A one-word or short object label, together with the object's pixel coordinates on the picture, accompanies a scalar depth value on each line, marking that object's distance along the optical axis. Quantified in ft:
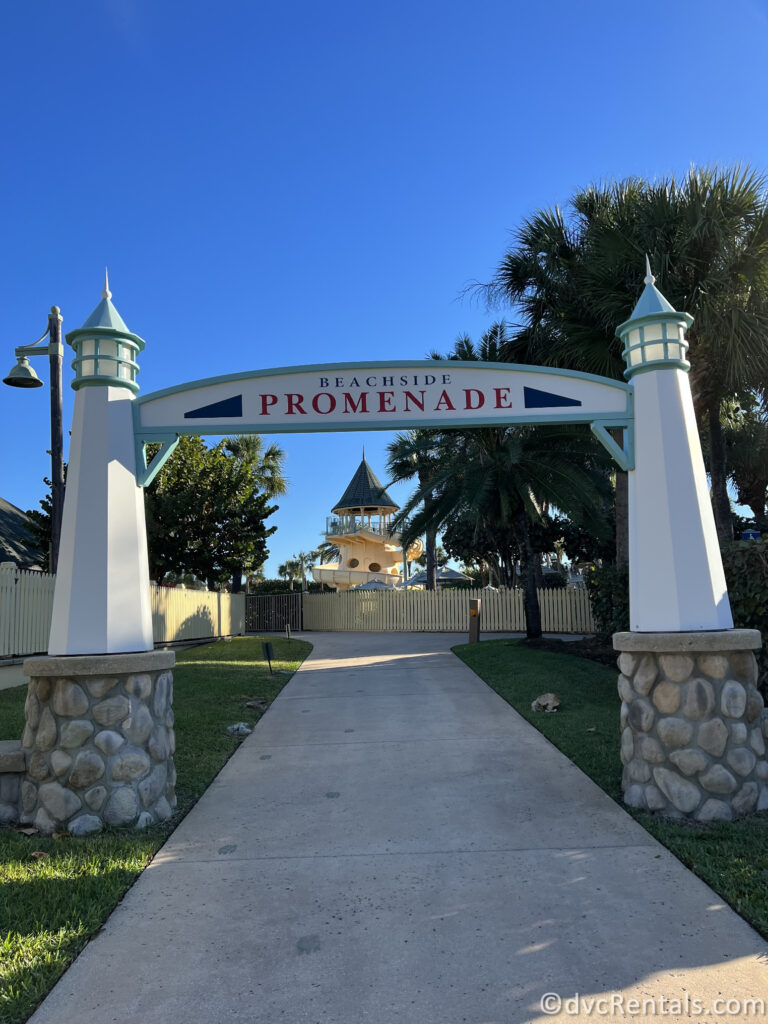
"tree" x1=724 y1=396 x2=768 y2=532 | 75.36
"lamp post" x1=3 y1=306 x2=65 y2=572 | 35.63
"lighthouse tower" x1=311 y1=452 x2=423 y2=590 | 148.97
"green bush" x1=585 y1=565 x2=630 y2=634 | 36.81
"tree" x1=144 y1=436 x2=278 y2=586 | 78.12
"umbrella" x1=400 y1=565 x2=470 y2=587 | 153.38
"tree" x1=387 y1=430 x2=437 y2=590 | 82.99
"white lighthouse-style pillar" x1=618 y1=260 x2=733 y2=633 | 18.39
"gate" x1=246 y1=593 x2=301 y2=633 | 103.04
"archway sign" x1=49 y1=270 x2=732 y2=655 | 18.45
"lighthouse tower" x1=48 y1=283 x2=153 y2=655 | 18.28
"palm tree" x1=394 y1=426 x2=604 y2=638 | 53.52
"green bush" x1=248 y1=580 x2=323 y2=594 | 134.72
